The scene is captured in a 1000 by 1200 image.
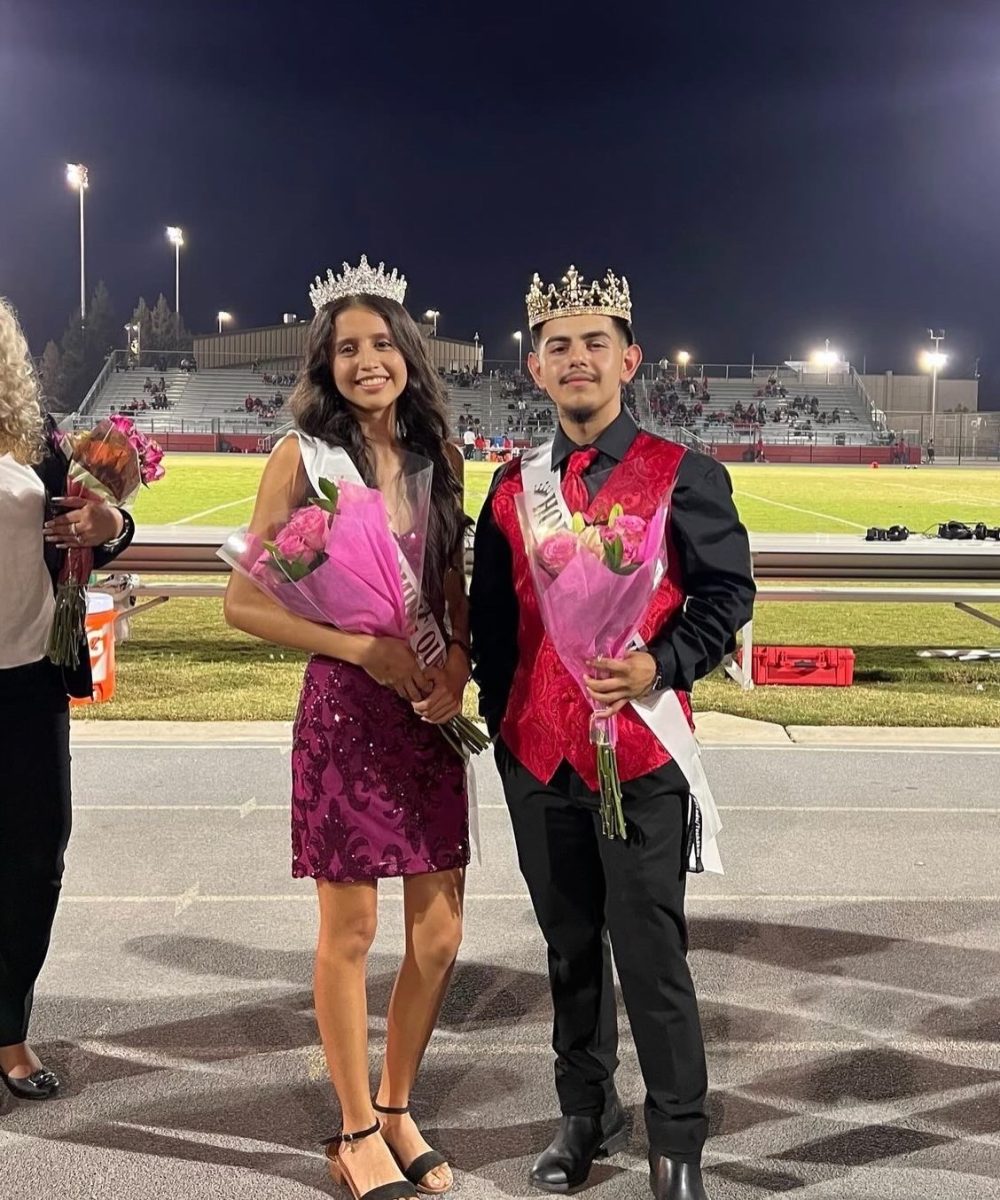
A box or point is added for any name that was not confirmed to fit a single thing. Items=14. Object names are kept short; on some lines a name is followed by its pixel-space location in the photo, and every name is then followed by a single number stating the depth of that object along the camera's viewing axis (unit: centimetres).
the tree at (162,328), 9356
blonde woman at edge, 309
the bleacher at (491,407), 5431
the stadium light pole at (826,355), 9879
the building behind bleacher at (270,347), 6775
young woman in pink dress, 268
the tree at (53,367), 8227
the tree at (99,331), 8838
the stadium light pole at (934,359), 6525
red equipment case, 884
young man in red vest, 263
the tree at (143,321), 9381
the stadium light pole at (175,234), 7150
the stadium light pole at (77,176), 5956
